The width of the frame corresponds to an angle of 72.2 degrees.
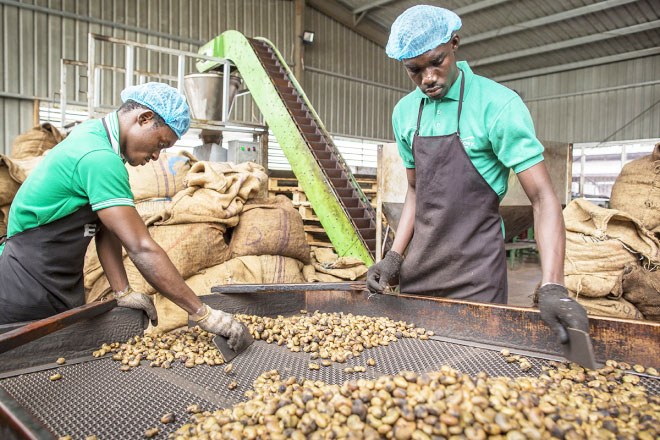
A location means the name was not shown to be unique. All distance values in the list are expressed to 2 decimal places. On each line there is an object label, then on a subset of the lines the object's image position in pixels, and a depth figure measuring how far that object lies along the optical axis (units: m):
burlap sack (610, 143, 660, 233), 3.17
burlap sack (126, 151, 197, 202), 3.59
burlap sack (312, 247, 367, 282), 3.80
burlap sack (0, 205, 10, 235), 3.19
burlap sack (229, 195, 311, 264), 3.45
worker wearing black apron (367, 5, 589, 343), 1.46
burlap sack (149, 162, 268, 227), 3.18
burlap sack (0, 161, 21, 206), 3.16
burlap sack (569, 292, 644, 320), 2.85
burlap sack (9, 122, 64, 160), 4.56
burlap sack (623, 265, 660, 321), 2.84
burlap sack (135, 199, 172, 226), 3.19
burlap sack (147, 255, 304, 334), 3.04
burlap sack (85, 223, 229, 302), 3.04
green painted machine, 4.10
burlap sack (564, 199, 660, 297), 2.90
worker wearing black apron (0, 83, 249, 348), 1.49
